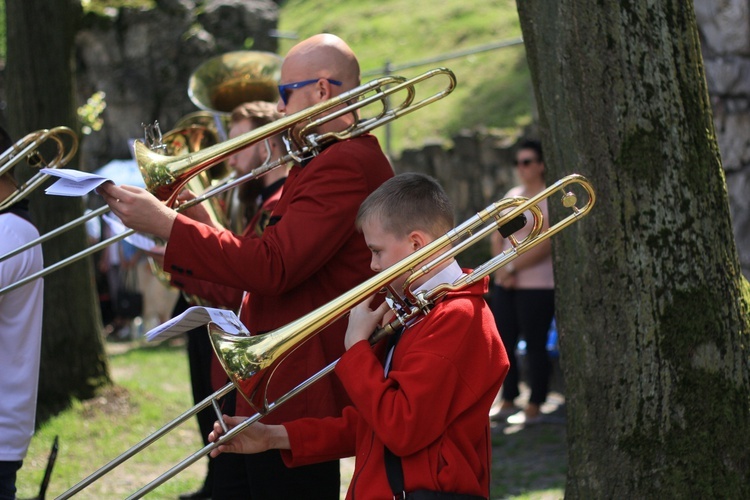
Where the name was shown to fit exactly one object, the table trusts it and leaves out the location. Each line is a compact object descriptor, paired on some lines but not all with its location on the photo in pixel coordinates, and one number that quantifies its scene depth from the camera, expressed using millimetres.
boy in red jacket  4609
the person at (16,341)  6145
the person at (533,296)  12445
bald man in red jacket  5570
